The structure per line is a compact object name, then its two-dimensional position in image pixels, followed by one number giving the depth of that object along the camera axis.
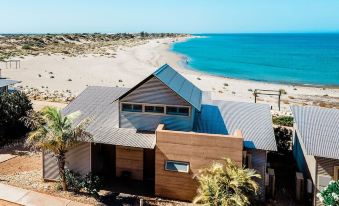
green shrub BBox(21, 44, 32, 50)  98.00
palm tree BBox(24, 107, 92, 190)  16.80
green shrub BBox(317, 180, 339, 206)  14.28
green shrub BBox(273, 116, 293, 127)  30.64
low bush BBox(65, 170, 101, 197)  18.30
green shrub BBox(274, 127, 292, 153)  23.94
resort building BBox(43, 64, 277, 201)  17.53
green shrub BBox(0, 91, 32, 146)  25.48
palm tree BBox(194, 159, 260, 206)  14.60
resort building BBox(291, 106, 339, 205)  16.61
